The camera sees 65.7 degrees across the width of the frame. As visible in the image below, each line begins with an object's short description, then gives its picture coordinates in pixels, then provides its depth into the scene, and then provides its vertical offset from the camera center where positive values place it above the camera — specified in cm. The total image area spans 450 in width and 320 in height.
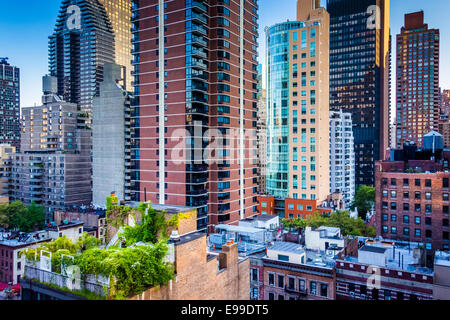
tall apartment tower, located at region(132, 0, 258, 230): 5125 +785
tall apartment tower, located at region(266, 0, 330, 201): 7206 +949
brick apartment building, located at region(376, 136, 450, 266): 4244 -644
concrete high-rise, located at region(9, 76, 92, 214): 8112 -67
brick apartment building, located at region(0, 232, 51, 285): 4606 -1348
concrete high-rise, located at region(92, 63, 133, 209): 7612 +346
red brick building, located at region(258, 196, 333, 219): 6888 -1065
